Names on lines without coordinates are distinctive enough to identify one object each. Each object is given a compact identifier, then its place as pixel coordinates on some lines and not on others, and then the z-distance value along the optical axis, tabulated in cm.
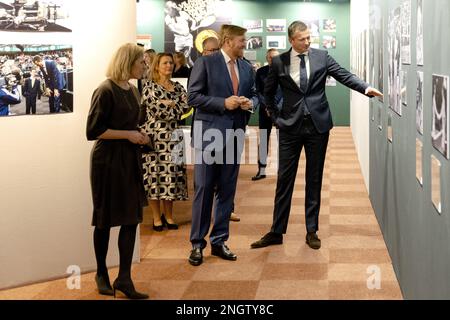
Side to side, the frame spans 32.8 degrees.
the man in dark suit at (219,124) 542
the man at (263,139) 1002
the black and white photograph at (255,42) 1947
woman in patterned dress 675
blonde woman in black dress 443
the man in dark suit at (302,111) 586
